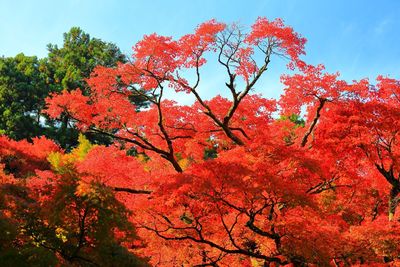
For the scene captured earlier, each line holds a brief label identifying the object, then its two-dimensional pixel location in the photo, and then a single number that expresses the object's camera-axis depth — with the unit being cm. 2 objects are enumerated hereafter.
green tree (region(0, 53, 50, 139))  3516
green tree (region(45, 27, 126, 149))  3753
